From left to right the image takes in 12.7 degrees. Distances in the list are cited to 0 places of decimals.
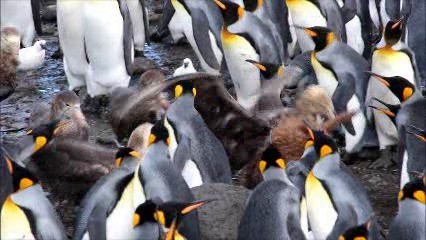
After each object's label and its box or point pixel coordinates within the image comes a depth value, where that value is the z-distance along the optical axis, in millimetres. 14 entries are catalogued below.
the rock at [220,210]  9339
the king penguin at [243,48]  13198
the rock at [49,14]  18073
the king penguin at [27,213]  8911
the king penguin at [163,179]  8957
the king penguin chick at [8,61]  13145
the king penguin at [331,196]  9319
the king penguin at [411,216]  9016
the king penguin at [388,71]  12059
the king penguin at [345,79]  12250
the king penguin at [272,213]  8766
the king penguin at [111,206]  9055
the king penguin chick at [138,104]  11486
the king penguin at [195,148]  10498
